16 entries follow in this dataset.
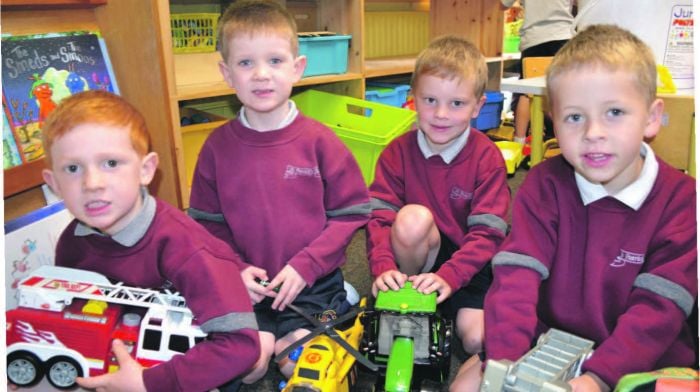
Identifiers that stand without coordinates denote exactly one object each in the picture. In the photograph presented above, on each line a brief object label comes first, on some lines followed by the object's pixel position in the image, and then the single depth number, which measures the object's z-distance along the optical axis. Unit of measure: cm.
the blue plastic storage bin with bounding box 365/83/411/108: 261
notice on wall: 147
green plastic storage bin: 210
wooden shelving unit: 155
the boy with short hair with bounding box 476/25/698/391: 87
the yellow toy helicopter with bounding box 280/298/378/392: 92
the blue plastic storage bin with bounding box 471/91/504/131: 304
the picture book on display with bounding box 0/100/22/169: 136
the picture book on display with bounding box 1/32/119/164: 141
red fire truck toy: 94
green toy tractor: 104
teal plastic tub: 222
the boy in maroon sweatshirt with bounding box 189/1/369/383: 119
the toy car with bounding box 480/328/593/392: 72
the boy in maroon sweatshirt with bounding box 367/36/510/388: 127
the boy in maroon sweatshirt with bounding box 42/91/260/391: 92
